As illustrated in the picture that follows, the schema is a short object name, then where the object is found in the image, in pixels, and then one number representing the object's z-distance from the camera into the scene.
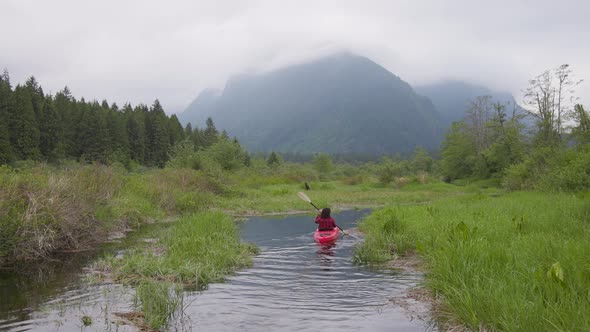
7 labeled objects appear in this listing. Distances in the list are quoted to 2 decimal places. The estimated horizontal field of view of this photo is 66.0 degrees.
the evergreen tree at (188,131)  118.97
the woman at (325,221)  18.00
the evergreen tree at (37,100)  75.81
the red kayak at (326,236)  17.38
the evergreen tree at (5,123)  64.65
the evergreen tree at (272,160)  106.59
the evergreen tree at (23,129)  69.31
